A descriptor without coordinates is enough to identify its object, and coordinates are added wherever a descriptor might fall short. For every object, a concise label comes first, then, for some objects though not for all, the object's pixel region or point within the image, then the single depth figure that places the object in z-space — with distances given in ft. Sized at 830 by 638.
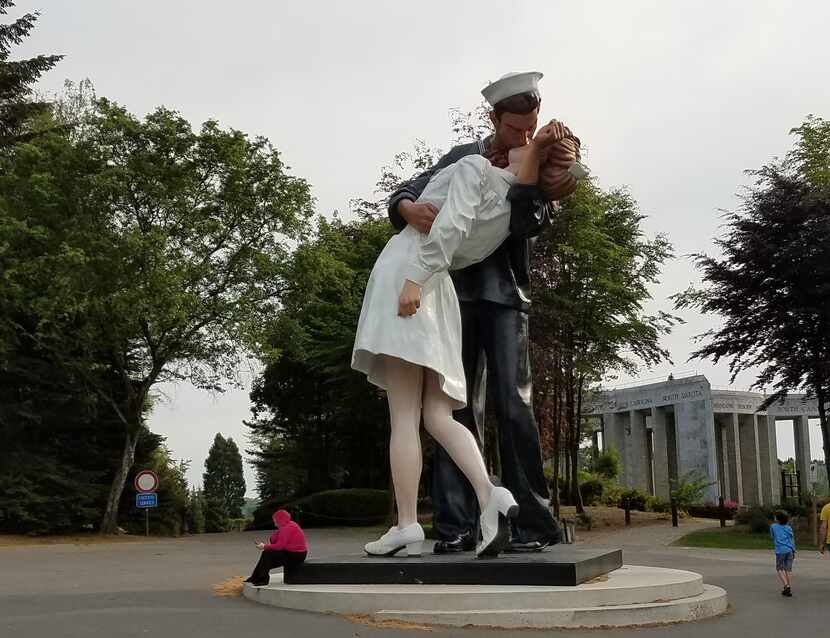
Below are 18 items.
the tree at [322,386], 91.56
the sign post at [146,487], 78.64
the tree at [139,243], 80.74
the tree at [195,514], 125.08
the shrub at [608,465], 141.68
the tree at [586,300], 85.05
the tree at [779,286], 75.97
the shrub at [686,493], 104.06
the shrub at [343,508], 102.42
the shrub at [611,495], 120.37
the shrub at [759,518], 80.53
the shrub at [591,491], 120.78
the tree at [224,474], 257.75
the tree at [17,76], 110.01
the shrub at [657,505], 113.45
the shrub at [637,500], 115.65
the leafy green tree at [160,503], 97.76
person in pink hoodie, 27.61
